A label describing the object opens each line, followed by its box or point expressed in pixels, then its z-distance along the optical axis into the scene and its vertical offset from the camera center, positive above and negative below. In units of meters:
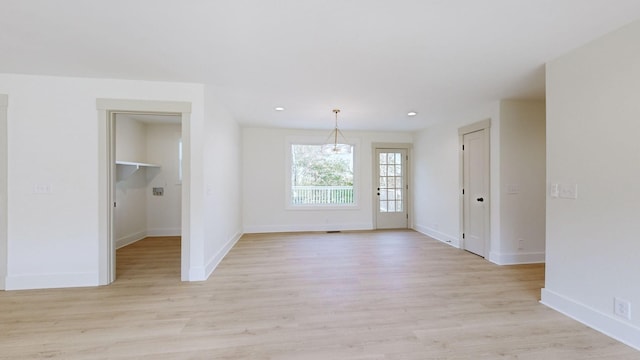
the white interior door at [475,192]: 4.11 -0.20
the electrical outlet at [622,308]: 1.96 -0.98
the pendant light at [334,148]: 4.74 +0.57
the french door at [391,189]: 6.36 -0.24
